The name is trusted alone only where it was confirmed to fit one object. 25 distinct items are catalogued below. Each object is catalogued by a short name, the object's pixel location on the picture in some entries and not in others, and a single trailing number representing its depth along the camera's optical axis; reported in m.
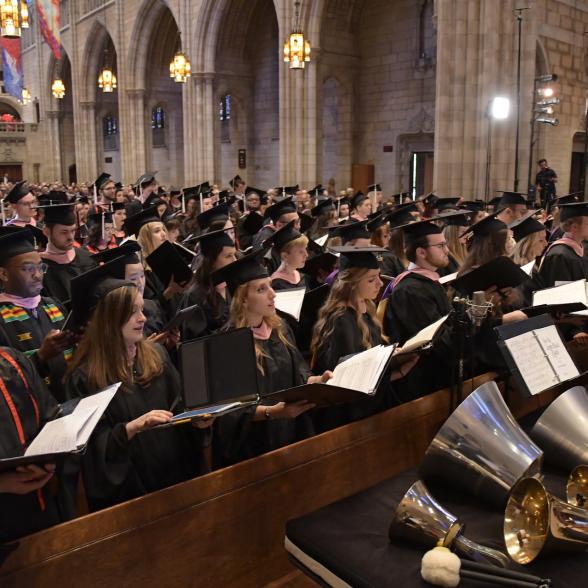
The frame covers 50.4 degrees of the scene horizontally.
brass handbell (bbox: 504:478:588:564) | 1.86
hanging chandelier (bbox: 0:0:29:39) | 10.30
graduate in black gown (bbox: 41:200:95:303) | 5.13
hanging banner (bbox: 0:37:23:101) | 33.16
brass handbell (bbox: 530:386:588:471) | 2.42
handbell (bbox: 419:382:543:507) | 2.14
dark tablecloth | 1.84
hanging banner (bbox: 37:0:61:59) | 21.14
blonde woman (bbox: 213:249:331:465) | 2.88
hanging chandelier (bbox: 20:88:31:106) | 35.92
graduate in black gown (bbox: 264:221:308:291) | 5.11
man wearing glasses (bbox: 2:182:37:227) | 7.20
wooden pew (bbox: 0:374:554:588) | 1.97
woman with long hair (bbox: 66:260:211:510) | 2.48
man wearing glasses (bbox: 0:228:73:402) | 3.51
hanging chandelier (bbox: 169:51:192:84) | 17.44
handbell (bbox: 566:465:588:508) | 2.20
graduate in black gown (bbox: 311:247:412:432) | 3.43
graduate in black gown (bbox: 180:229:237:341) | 4.27
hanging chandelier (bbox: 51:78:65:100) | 26.64
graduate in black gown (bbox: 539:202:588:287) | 5.25
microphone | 2.82
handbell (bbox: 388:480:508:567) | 1.88
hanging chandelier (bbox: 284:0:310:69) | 13.06
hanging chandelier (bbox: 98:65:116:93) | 22.75
